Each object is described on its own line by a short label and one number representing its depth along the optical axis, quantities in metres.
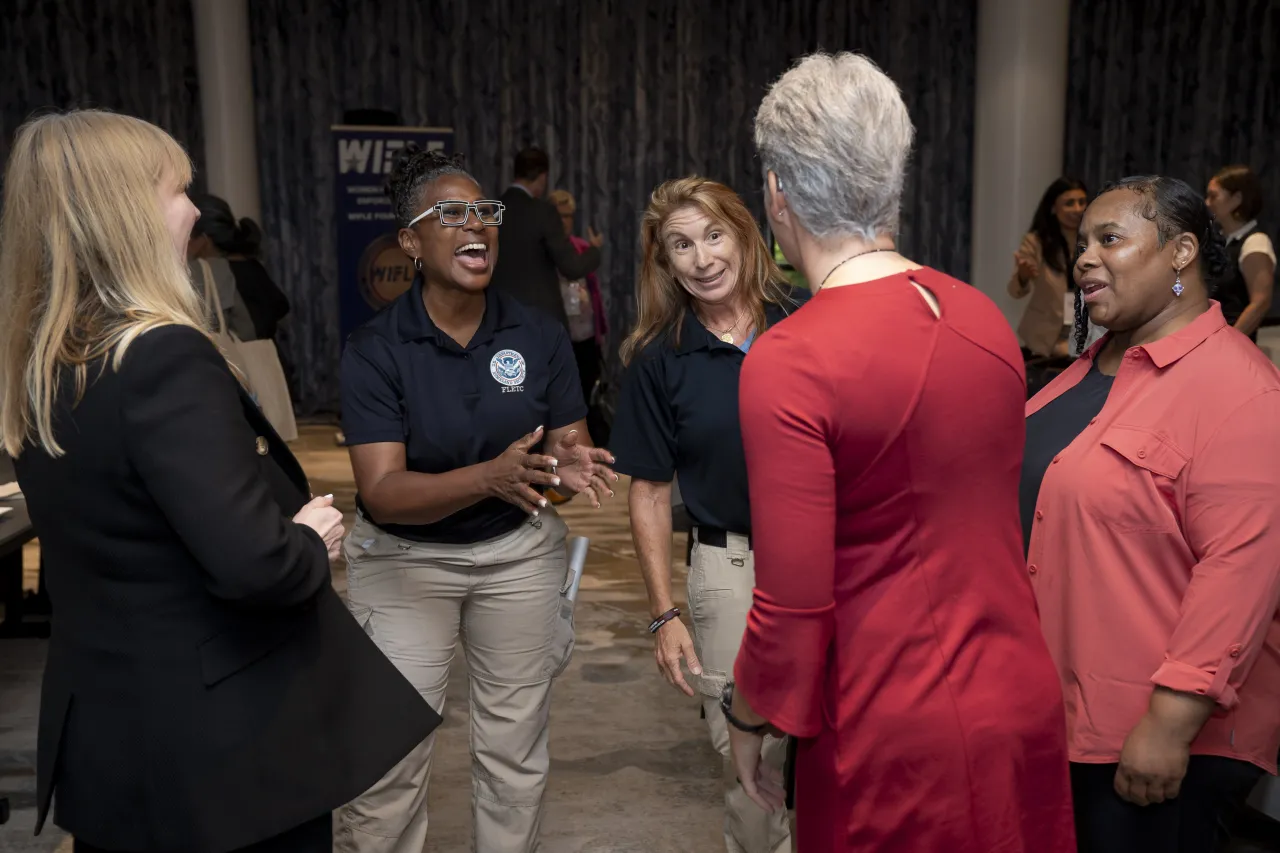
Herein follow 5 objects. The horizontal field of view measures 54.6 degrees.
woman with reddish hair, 2.28
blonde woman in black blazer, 1.44
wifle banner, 8.02
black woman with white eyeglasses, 2.34
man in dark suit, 6.52
